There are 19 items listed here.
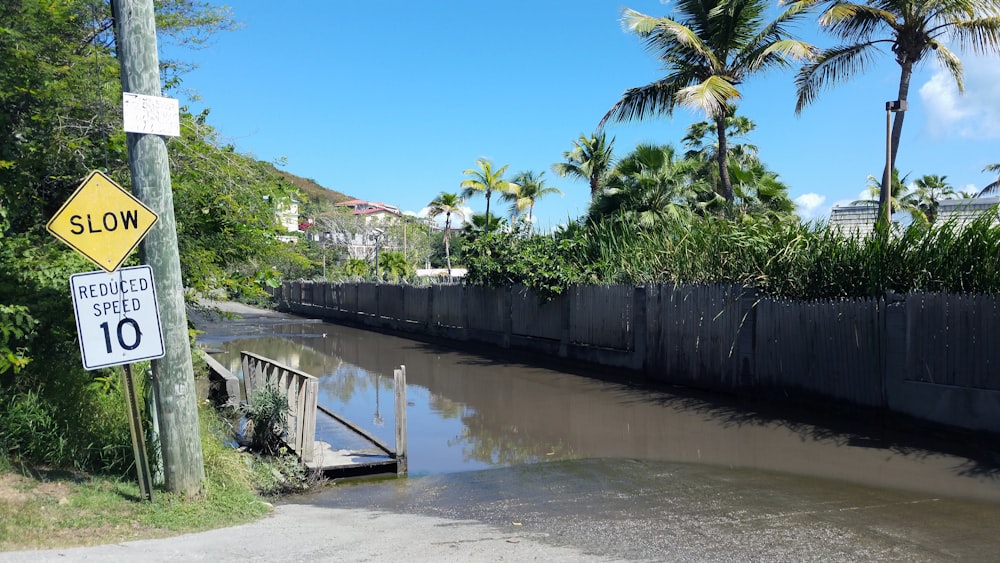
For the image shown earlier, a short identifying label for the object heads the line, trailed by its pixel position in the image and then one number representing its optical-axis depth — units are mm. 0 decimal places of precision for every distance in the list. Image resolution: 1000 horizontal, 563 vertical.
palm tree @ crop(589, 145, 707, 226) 20062
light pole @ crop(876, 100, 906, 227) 15378
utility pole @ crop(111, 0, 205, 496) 6812
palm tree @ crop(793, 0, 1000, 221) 15445
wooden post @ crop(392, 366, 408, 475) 9258
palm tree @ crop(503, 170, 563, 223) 51781
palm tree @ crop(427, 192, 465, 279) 56938
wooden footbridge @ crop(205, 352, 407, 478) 8973
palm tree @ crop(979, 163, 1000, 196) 42688
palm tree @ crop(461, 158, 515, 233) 48062
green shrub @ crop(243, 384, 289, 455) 9289
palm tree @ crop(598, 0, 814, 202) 18578
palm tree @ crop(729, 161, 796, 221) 21188
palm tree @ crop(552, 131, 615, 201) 34562
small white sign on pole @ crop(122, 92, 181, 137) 6617
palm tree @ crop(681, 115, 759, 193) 32781
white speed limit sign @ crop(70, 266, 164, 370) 6316
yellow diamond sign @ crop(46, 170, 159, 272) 6285
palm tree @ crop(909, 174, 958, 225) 49259
